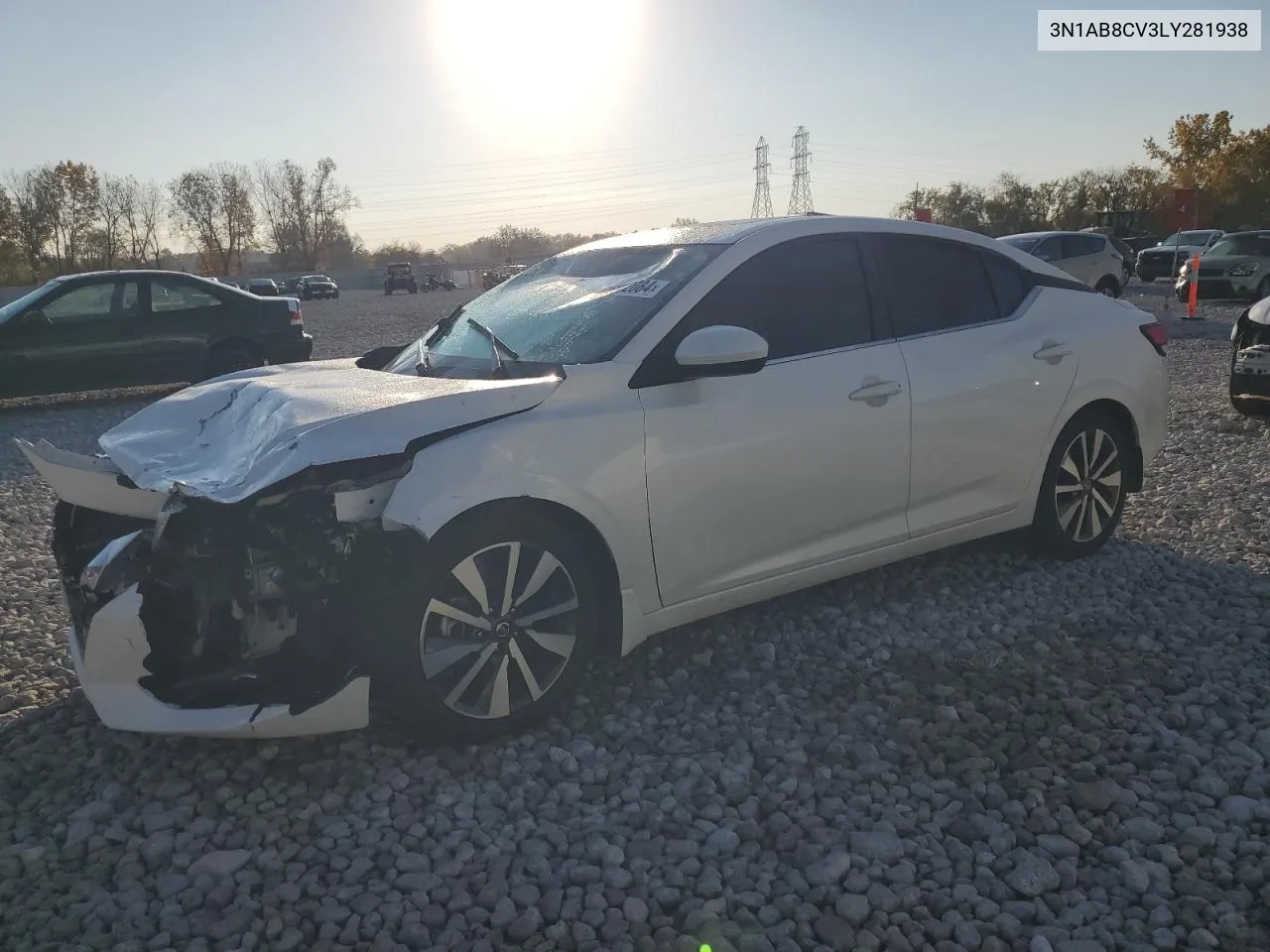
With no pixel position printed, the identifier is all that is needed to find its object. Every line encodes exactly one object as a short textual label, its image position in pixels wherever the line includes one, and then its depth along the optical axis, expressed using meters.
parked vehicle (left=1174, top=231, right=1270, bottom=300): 20.03
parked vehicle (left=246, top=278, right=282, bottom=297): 49.25
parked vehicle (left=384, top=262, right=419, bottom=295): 63.78
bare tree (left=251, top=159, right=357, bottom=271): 104.62
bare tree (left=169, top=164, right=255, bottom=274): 94.50
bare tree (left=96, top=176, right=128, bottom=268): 82.06
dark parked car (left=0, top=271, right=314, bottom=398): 11.05
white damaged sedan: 3.04
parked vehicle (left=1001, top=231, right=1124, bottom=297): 19.84
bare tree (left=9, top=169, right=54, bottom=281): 70.44
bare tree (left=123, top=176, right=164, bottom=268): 86.94
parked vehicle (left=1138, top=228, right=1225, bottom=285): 29.39
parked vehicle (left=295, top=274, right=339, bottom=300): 57.97
